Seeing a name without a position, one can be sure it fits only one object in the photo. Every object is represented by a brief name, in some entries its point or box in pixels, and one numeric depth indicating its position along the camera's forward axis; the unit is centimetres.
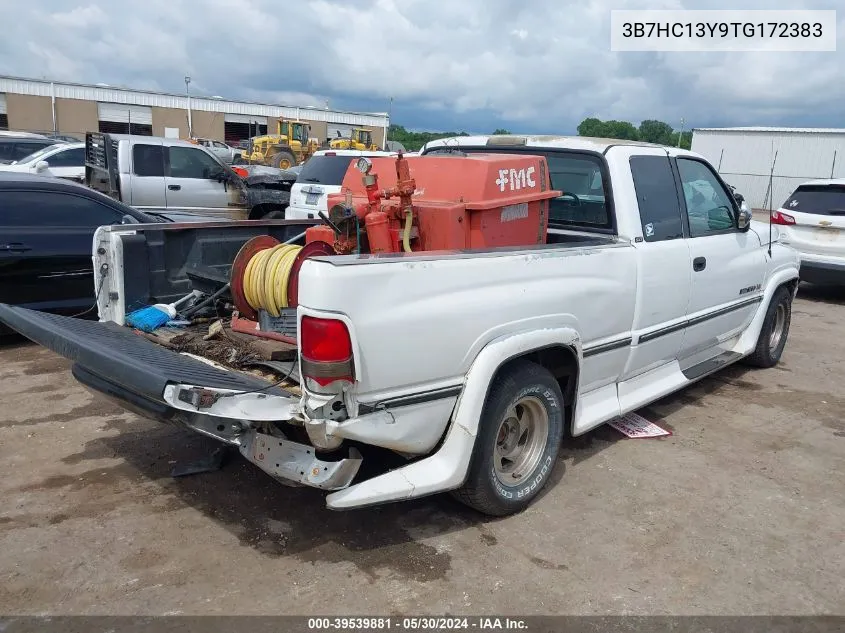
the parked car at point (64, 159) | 1347
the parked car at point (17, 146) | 1553
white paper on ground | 489
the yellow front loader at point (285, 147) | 3259
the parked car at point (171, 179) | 1112
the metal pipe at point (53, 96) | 4731
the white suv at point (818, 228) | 996
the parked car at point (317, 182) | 1030
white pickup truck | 279
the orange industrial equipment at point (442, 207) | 366
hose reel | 366
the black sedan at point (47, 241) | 608
